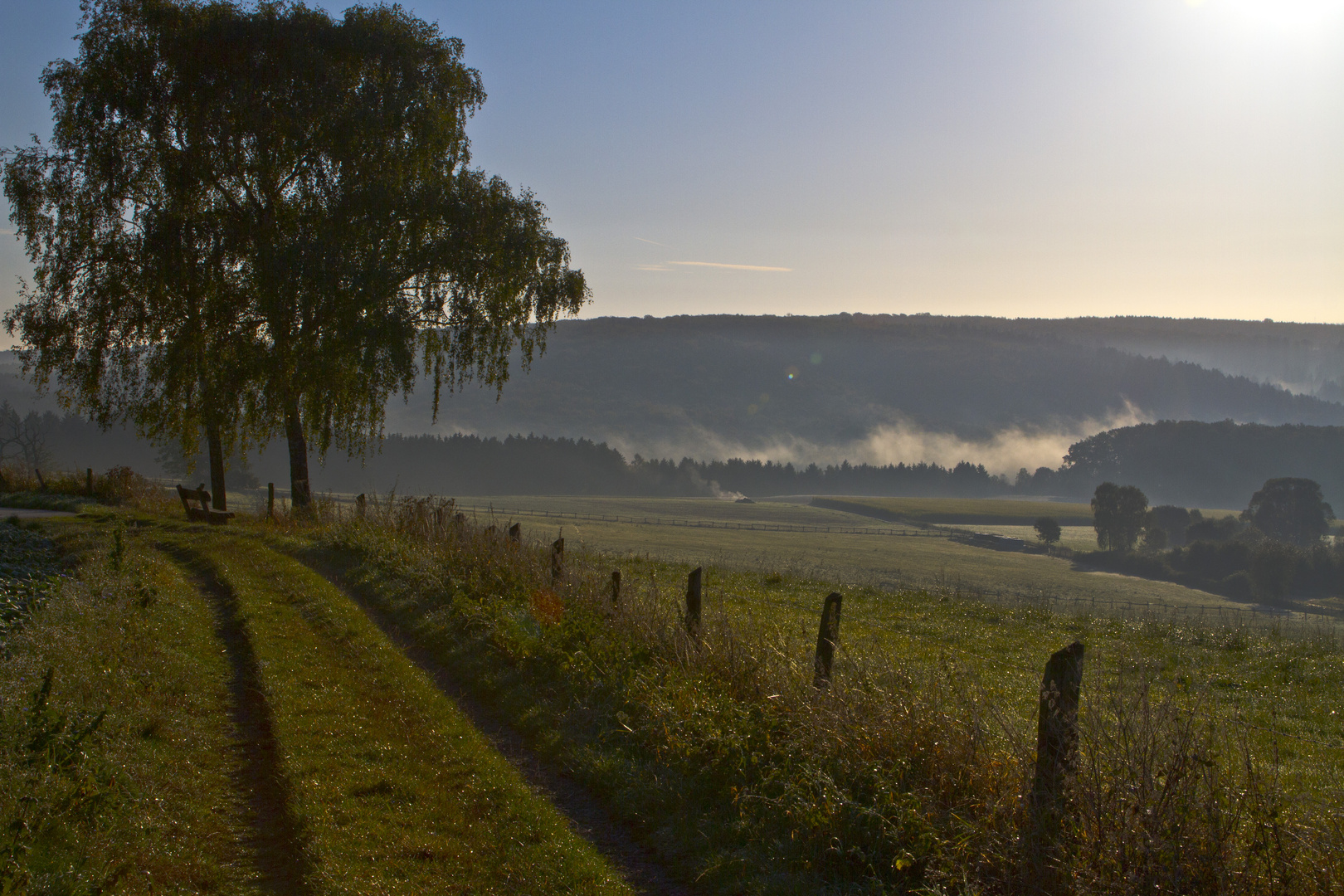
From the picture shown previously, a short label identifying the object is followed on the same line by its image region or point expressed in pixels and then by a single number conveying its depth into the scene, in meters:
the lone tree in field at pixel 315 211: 20.53
